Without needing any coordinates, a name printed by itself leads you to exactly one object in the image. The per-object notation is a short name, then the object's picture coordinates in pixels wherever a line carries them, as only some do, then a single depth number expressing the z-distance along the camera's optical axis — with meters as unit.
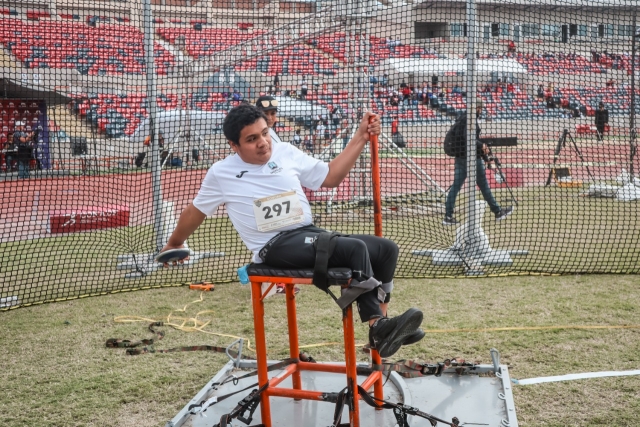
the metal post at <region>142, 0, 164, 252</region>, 7.47
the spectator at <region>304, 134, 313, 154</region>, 13.96
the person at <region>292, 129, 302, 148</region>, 12.90
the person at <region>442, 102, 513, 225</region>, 8.70
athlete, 3.29
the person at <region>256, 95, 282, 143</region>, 6.34
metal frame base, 3.74
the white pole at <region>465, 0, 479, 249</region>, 7.11
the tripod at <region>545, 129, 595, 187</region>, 13.00
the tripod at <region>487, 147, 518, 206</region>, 10.19
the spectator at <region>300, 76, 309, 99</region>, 14.66
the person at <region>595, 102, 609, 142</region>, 14.18
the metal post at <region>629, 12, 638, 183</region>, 11.35
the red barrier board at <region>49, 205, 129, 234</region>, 9.84
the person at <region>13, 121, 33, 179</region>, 13.30
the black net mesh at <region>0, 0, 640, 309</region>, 7.41
